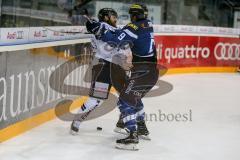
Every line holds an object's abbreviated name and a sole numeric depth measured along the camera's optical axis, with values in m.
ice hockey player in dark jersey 10.10
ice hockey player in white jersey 11.10
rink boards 10.14
